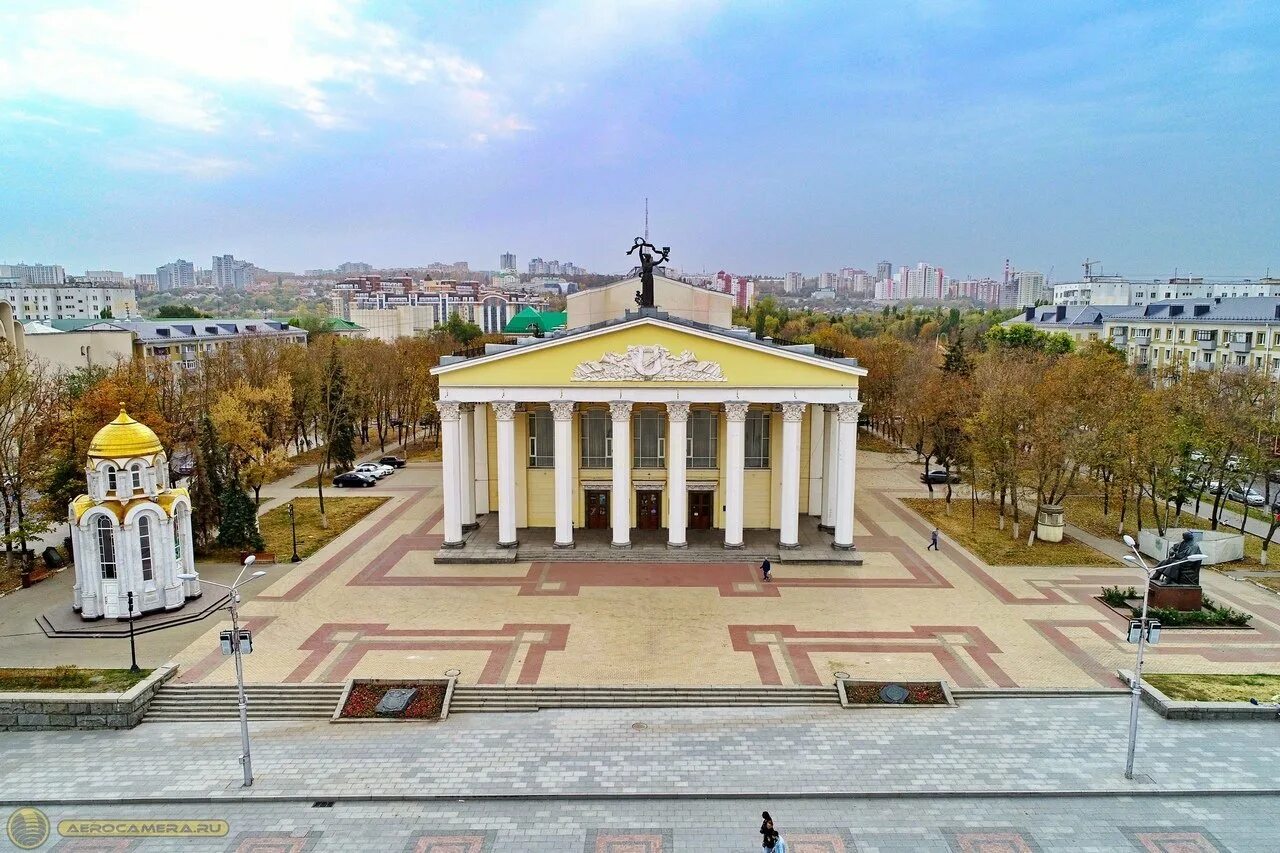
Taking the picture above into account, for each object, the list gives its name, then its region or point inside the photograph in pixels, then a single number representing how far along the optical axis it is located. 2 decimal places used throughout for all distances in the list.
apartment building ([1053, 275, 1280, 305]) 117.50
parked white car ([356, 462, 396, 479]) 53.19
